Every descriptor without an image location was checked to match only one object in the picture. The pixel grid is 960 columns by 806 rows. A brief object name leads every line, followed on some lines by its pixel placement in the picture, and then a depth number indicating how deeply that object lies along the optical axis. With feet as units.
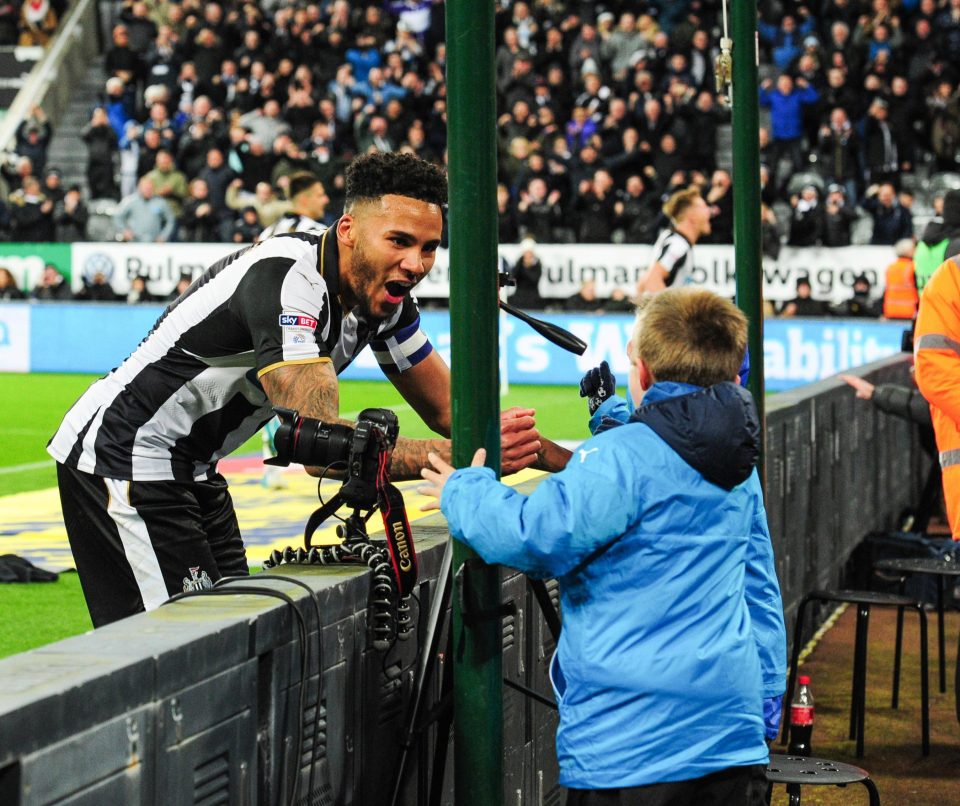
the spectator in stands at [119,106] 94.94
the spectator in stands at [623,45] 85.20
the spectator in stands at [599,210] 76.13
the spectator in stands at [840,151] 75.31
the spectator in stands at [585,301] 73.46
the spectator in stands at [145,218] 83.92
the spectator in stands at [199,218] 82.69
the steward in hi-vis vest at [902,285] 63.21
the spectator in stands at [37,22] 108.47
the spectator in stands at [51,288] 82.12
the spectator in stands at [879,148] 74.84
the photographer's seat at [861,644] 22.50
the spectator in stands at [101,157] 89.92
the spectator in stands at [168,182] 85.66
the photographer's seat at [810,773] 15.10
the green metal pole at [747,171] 21.29
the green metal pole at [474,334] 12.00
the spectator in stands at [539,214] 76.79
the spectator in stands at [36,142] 93.66
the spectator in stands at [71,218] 86.63
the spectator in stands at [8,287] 81.32
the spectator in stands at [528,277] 74.08
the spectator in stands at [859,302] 69.41
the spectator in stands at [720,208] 72.08
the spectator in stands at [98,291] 81.20
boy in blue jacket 11.03
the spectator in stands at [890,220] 70.54
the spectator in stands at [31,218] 86.79
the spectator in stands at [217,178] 84.02
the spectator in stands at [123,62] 96.84
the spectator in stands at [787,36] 80.94
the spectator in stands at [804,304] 70.33
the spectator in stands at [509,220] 77.41
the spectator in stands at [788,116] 76.74
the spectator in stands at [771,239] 72.08
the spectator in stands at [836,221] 71.05
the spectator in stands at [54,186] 88.07
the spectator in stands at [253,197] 77.82
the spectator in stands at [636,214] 75.05
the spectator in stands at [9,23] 110.63
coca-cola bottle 16.89
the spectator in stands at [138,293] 79.92
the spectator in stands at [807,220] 71.46
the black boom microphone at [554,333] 13.10
